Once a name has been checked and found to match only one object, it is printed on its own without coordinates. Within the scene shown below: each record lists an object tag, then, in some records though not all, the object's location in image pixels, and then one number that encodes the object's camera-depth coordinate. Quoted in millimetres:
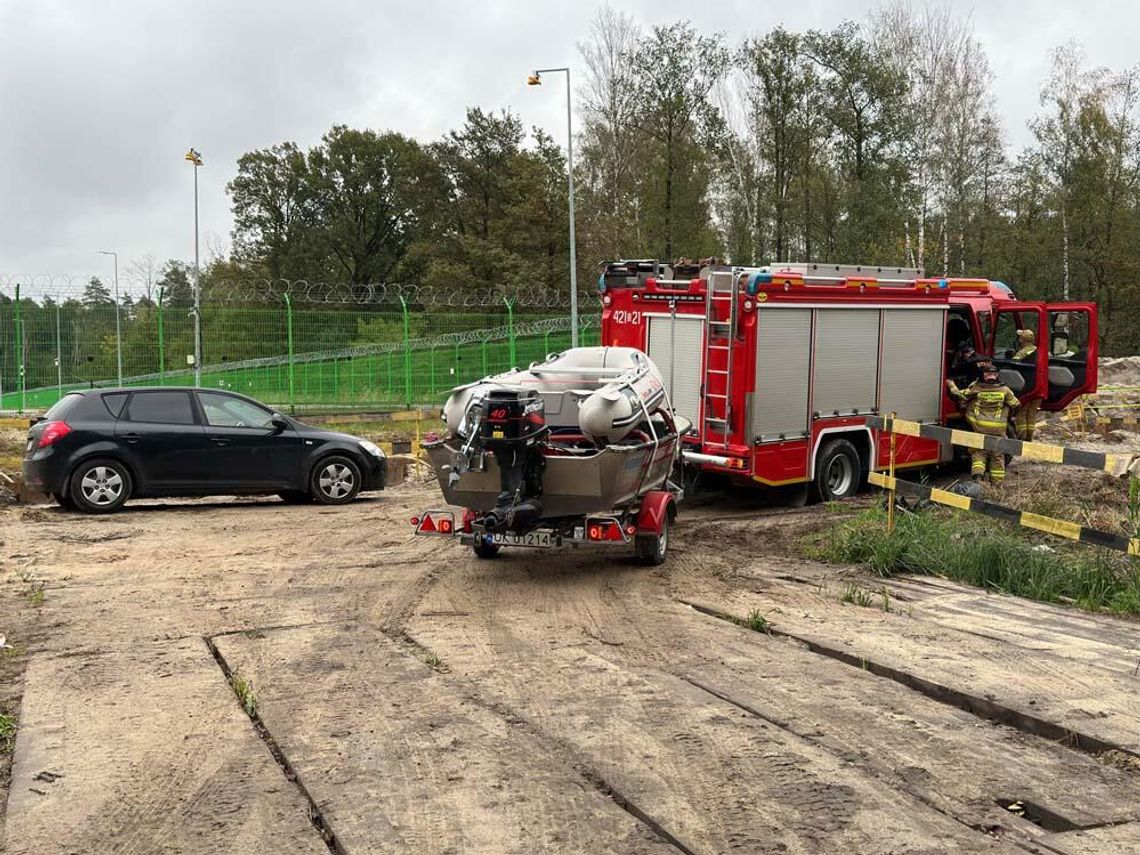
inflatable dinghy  9008
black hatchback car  13219
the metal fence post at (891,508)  10617
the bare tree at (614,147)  40188
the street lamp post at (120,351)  24964
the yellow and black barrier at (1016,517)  8406
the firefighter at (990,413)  14578
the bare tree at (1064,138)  41031
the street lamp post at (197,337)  24892
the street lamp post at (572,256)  27703
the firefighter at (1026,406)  16109
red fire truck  12688
